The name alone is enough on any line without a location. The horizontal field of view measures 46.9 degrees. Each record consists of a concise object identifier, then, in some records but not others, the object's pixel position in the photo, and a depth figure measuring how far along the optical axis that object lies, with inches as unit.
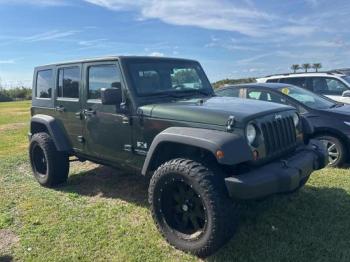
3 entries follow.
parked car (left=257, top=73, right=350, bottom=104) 378.3
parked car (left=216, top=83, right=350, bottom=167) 264.2
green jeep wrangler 147.6
